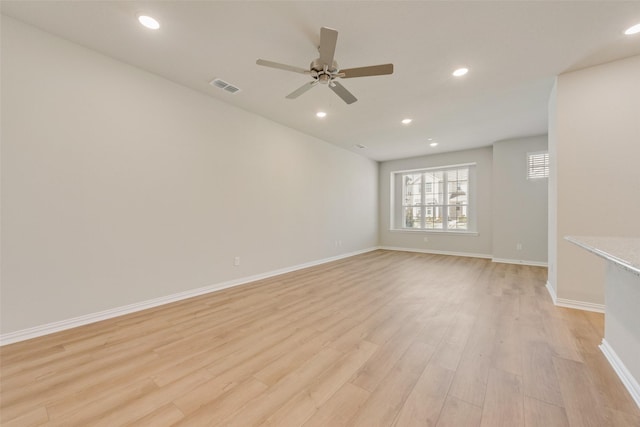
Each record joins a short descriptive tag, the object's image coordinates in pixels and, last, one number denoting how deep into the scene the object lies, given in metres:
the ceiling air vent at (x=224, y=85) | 3.12
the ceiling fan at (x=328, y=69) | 1.94
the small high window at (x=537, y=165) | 5.16
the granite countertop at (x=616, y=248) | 1.01
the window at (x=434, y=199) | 6.68
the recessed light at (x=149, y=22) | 2.10
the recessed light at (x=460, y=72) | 2.81
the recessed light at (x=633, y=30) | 2.17
